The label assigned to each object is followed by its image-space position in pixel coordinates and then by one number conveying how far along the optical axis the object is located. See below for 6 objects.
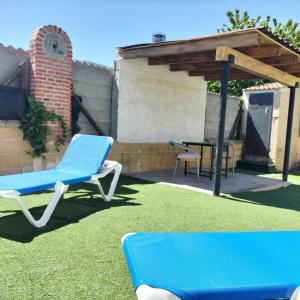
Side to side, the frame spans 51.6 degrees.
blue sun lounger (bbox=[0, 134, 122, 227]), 3.45
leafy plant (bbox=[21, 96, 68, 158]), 5.81
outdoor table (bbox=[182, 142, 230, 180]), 7.49
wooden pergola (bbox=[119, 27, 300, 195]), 5.48
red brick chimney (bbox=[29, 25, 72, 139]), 5.94
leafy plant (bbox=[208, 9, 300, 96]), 18.25
